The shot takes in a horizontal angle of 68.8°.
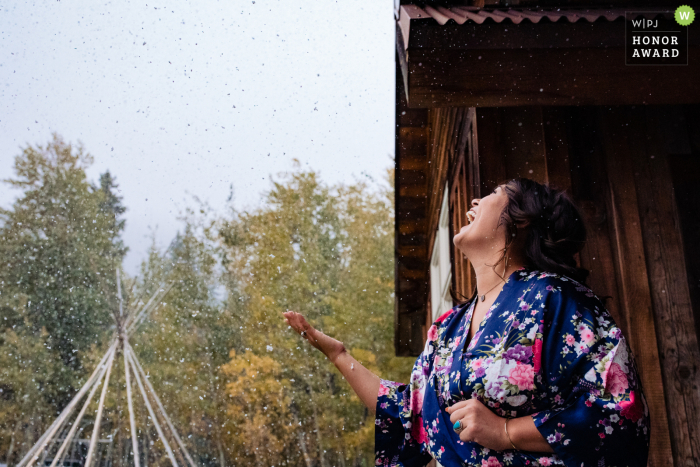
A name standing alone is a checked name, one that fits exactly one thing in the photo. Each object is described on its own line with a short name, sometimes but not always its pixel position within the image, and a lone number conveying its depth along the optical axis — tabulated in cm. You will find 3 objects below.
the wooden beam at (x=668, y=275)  149
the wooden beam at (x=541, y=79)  142
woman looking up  89
